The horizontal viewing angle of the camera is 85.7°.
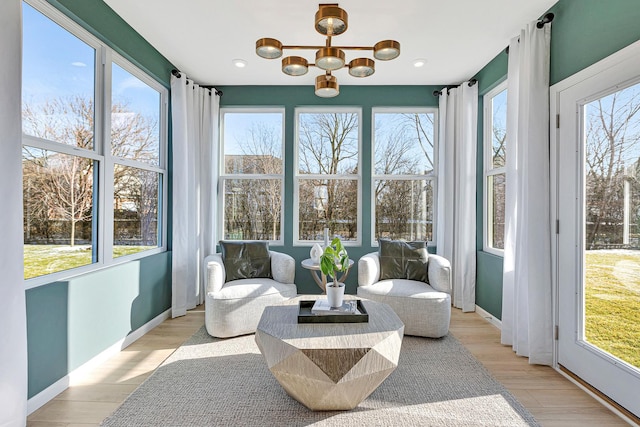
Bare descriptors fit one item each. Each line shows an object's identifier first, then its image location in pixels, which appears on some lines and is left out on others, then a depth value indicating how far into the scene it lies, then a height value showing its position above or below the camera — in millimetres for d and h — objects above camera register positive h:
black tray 2096 -624
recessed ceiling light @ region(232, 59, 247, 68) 3606 +1614
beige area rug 1892 -1115
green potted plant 2219 -333
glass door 2006 -95
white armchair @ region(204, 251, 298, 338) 3021 -766
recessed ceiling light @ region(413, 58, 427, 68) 3574 +1617
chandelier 2154 +1136
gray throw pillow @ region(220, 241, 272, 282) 3542 -469
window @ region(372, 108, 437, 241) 4445 +552
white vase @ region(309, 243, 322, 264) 3559 -398
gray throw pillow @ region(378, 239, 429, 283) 3531 -472
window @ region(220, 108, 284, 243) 4457 +514
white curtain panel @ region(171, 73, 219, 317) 3725 +336
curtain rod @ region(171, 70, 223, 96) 4273 +1553
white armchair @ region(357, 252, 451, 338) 3025 -726
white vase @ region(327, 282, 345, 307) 2279 -531
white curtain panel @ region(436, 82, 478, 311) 3930 +331
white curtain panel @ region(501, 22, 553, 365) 2621 +69
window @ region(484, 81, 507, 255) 3623 +547
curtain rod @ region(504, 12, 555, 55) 2590 +1500
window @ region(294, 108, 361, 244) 4449 +418
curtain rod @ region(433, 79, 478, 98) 4279 +1556
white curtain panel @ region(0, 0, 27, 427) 1691 -91
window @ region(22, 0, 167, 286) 2158 +470
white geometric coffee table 1761 -741
